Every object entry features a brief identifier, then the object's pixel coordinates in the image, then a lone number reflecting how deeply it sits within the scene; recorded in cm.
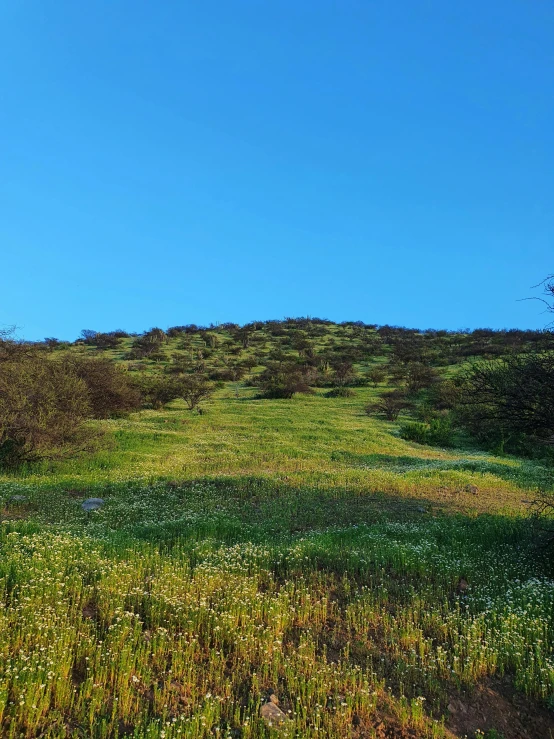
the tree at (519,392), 1102
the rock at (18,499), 1365
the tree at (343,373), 5128
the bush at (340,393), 4517
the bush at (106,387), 3198
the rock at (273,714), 489
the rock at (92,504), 1327
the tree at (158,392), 3975
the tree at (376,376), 5134
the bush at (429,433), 3228
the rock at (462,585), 865
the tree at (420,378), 4592
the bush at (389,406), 3725
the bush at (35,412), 1853
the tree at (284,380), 4375
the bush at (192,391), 3872
